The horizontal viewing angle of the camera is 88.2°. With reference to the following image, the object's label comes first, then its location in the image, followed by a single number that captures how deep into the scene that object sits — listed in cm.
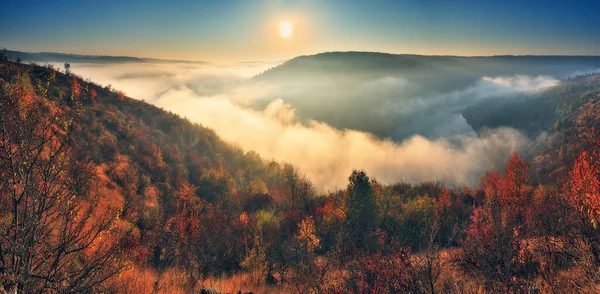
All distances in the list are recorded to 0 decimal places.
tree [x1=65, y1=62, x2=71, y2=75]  6152
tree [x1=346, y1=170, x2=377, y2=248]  4881
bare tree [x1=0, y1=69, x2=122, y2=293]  658
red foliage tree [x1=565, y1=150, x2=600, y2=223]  1377
